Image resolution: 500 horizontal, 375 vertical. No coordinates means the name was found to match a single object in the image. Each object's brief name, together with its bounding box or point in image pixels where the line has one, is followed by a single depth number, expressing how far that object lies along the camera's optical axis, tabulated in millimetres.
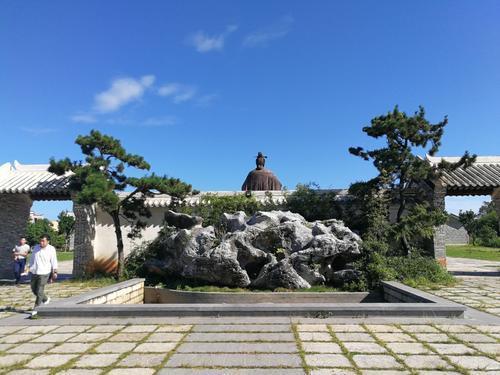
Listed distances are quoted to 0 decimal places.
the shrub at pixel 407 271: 8945
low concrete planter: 5766
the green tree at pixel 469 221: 37219
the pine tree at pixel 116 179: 10422
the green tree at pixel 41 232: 33281
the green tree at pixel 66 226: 38500
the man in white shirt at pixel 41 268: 6504
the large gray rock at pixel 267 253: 8812
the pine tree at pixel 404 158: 11000
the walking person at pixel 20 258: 11648
